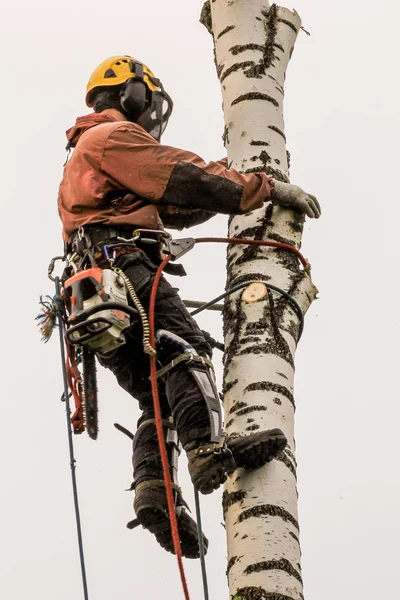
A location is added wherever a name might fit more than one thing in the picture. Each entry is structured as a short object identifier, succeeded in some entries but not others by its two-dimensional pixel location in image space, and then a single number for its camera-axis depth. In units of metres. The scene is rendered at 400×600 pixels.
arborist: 10.94
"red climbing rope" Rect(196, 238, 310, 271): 11.23
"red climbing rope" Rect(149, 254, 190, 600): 9.54
